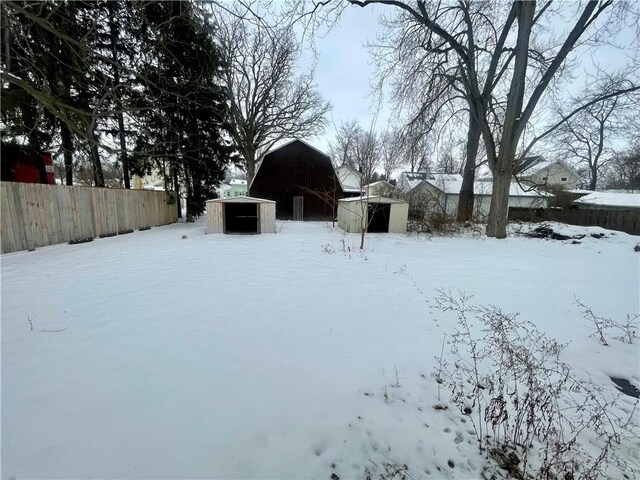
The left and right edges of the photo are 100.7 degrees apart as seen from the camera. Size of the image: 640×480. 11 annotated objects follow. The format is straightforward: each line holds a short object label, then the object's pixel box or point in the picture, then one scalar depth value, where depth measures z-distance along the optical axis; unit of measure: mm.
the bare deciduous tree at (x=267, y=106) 18375
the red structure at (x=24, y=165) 9367
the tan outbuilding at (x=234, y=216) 11648
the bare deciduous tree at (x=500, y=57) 9417
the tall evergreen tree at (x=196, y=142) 12359
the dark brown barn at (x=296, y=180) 17750
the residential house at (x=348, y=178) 36303
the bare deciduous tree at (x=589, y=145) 22469
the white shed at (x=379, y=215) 12055
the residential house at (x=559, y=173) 31000
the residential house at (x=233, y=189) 43875
